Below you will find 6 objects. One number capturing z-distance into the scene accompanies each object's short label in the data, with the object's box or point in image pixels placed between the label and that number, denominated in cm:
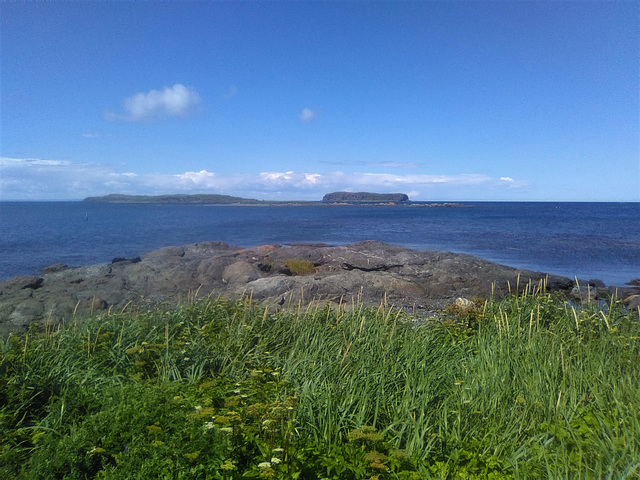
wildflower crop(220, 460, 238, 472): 312
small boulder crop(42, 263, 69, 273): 2191
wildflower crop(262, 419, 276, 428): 378
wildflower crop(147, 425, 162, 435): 358
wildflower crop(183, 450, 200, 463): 325
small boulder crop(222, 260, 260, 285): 1766
